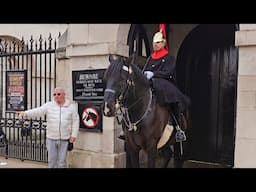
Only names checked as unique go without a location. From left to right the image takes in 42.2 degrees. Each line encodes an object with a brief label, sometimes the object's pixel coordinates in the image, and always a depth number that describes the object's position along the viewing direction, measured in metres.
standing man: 5.45
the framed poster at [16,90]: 7.93
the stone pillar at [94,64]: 6.28
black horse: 4.32
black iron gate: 7.73
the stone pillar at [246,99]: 4.95
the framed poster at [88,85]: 6.34
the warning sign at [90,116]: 6.45
